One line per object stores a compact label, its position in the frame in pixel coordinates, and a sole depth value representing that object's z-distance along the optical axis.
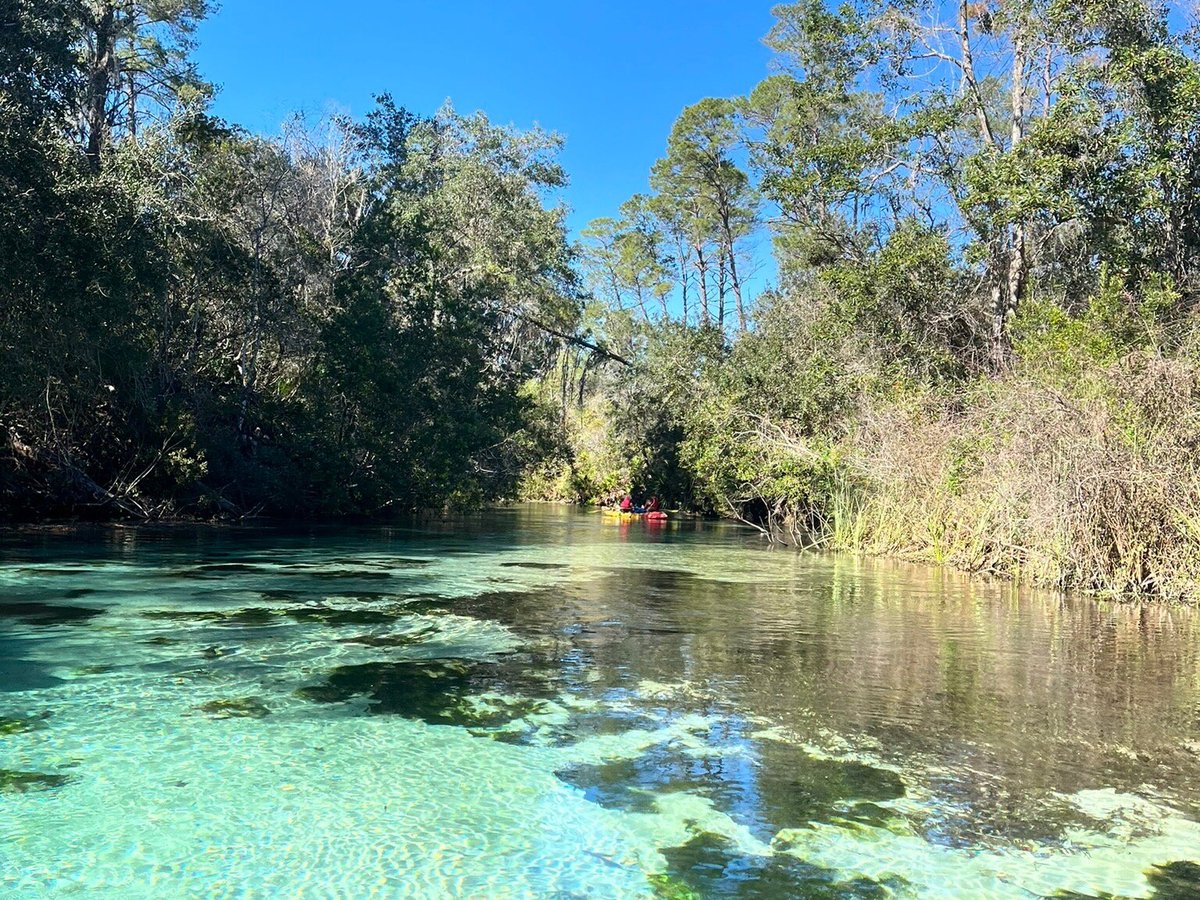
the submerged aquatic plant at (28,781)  3.50
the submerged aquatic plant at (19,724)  4.20
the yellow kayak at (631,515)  26.09
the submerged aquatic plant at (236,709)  4.54
